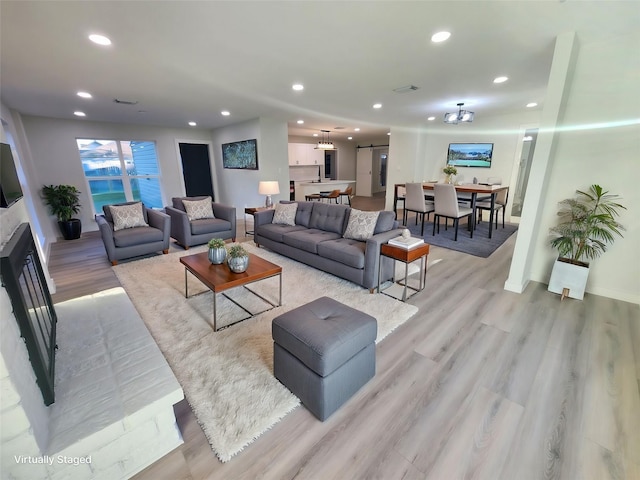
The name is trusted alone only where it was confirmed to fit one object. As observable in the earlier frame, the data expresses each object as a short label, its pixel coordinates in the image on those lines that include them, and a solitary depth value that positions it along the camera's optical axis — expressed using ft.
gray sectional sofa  9.71
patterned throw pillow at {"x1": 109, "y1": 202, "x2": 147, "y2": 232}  13.51
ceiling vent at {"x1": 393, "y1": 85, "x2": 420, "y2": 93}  12.62
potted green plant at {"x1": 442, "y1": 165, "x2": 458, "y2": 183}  19.81
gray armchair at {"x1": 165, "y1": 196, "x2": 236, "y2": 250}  14.66
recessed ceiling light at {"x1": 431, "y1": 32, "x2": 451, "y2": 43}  7.61
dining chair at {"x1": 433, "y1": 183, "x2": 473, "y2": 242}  15.62
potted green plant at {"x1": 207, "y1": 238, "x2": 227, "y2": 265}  8.82
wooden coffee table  7.63
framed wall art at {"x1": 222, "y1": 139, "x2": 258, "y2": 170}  20.66
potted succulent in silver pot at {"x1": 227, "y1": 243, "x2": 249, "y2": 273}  8.27
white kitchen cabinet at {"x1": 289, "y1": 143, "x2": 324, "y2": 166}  30.85
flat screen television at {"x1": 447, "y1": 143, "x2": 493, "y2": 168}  21.74
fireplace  3.92
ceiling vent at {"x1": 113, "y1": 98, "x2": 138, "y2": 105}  13.98
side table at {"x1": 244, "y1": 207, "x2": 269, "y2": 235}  15.52
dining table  15.87
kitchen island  27.48
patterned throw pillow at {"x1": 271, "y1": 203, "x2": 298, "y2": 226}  14.16
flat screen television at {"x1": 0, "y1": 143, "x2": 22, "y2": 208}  5.35
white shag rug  5.08
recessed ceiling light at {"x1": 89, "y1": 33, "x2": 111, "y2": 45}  7.47
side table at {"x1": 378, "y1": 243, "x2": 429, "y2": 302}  8.89
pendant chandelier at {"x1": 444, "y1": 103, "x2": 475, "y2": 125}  15.33
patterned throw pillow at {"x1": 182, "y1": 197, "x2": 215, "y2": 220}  15.52
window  20.35
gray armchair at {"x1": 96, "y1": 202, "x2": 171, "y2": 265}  12.42
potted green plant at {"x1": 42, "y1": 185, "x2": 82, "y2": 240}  17.42
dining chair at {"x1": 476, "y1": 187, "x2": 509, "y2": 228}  17.96
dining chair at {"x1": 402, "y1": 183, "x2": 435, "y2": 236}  17.63
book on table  8.98
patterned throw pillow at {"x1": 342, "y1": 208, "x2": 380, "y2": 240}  10.75
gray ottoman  4.87
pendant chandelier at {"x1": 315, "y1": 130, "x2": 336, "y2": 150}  28.66
